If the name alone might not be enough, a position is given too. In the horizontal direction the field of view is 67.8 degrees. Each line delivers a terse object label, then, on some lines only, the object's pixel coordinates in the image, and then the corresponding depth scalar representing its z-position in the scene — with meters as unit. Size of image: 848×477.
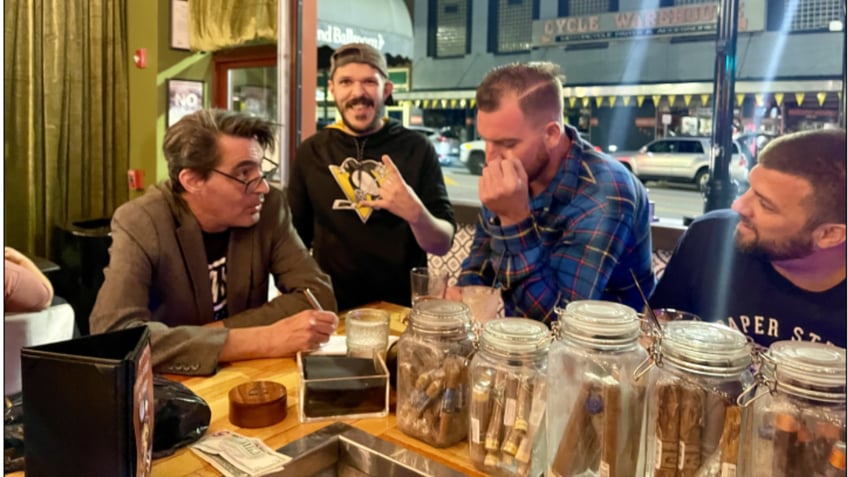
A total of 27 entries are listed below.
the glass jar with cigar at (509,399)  0.87
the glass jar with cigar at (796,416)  0.68
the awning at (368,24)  3.59
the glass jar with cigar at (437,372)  0.98
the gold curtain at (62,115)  3.75
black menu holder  0.75
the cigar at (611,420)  0.79
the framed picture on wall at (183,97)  3.80
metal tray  0.94
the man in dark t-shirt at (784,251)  1.32
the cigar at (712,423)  0.75
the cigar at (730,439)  0.74
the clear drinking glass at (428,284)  1.48
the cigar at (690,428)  0.75
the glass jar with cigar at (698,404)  0.75
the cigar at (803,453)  0.69
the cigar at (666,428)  0.76
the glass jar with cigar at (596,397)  0.80
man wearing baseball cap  2.18
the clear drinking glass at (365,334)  1.29
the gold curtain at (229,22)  3.36
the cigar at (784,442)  0.70
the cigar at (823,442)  0.68
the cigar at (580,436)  0.81
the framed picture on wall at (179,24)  3.71
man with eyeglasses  1.40
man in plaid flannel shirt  1.44
